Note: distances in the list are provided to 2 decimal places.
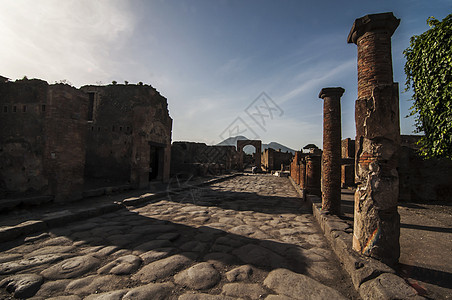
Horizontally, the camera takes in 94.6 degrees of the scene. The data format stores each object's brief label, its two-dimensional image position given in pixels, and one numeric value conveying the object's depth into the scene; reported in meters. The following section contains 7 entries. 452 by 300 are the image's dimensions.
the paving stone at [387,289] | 1.71
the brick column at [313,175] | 6.62
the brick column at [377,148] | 2.36
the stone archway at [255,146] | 27.87
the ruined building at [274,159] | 26.47
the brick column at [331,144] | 4.66
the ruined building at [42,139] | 6.32
